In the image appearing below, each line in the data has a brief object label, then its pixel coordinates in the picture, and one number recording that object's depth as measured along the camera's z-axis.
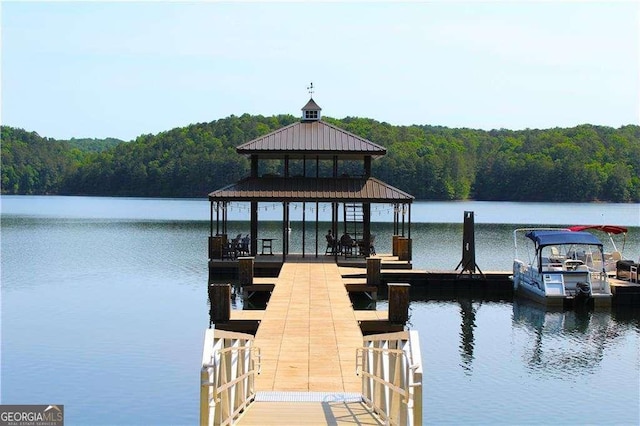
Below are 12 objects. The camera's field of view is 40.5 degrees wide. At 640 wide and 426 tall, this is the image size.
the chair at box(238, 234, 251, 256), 31.00
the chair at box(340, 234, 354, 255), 31.22
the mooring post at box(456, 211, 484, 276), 28.11
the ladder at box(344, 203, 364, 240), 31.80
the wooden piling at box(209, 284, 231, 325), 18.97
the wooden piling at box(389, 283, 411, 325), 18.39
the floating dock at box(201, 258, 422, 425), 9.29
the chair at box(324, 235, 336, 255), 31.44
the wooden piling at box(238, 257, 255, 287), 24.77
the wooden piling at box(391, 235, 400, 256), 32.28
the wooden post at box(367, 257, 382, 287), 24.89
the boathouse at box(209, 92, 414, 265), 30.19
